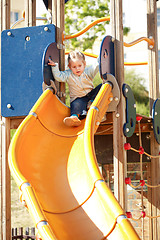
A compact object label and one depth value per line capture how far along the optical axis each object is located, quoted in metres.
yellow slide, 4.56
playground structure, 6.50
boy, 6.62
